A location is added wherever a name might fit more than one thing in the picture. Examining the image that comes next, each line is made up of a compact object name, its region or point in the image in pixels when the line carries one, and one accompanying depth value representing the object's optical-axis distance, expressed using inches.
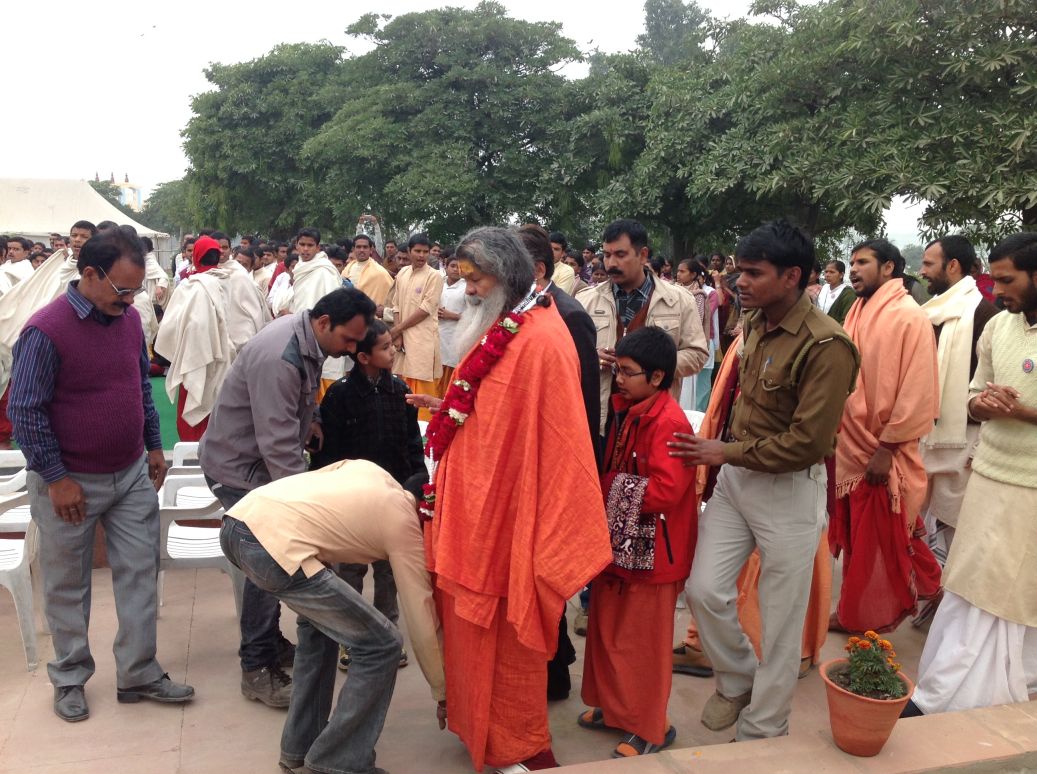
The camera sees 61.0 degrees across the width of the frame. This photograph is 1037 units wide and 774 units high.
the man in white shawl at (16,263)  379.2
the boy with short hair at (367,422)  147.3
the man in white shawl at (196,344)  251.4
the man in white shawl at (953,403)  181.5
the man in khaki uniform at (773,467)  117.1
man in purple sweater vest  134.6
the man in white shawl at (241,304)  279.4
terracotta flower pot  112.2
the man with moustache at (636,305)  168.6
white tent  1216.2
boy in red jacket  128.3
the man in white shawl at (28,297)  277.6
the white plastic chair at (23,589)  154.7
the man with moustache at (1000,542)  133.0
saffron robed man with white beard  113.5
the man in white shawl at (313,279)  318.3
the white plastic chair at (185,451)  212.4
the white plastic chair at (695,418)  216.1
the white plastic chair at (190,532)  169.0
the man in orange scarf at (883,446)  161.2
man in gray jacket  132.1
